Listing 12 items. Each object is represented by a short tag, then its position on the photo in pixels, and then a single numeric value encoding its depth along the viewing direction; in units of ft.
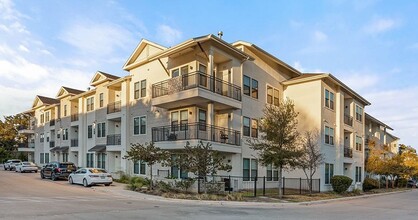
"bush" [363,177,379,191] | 119.83
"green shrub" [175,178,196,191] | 70.90
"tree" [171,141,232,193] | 66.74
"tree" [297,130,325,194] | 80.79
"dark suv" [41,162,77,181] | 104.47
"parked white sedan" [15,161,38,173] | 143.82
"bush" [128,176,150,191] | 77.15
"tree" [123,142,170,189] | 74.74
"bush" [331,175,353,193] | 89.30
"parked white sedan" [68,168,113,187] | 85.20
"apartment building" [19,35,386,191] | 80.70
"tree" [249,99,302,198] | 69.97
